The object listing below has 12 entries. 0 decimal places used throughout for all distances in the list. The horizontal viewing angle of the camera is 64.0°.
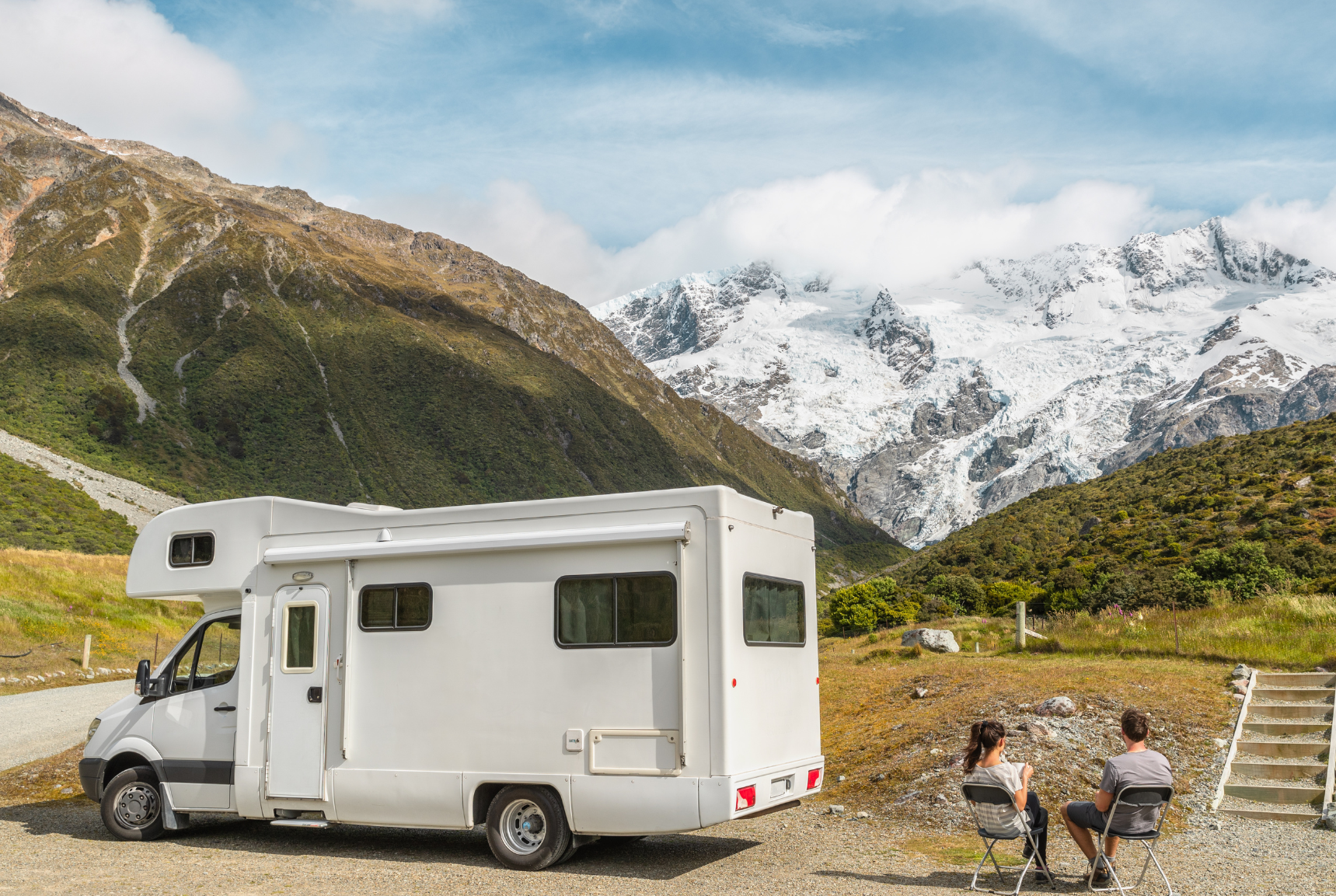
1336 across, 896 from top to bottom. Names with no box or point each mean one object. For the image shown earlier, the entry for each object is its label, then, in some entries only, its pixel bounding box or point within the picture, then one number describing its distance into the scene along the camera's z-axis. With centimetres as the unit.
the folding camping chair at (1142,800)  819
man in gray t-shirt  829
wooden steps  1167
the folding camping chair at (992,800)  849
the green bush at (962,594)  3859
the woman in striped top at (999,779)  856
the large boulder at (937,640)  2488
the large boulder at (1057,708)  1416
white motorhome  950
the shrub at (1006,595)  3606
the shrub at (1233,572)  2631
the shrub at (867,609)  3644
